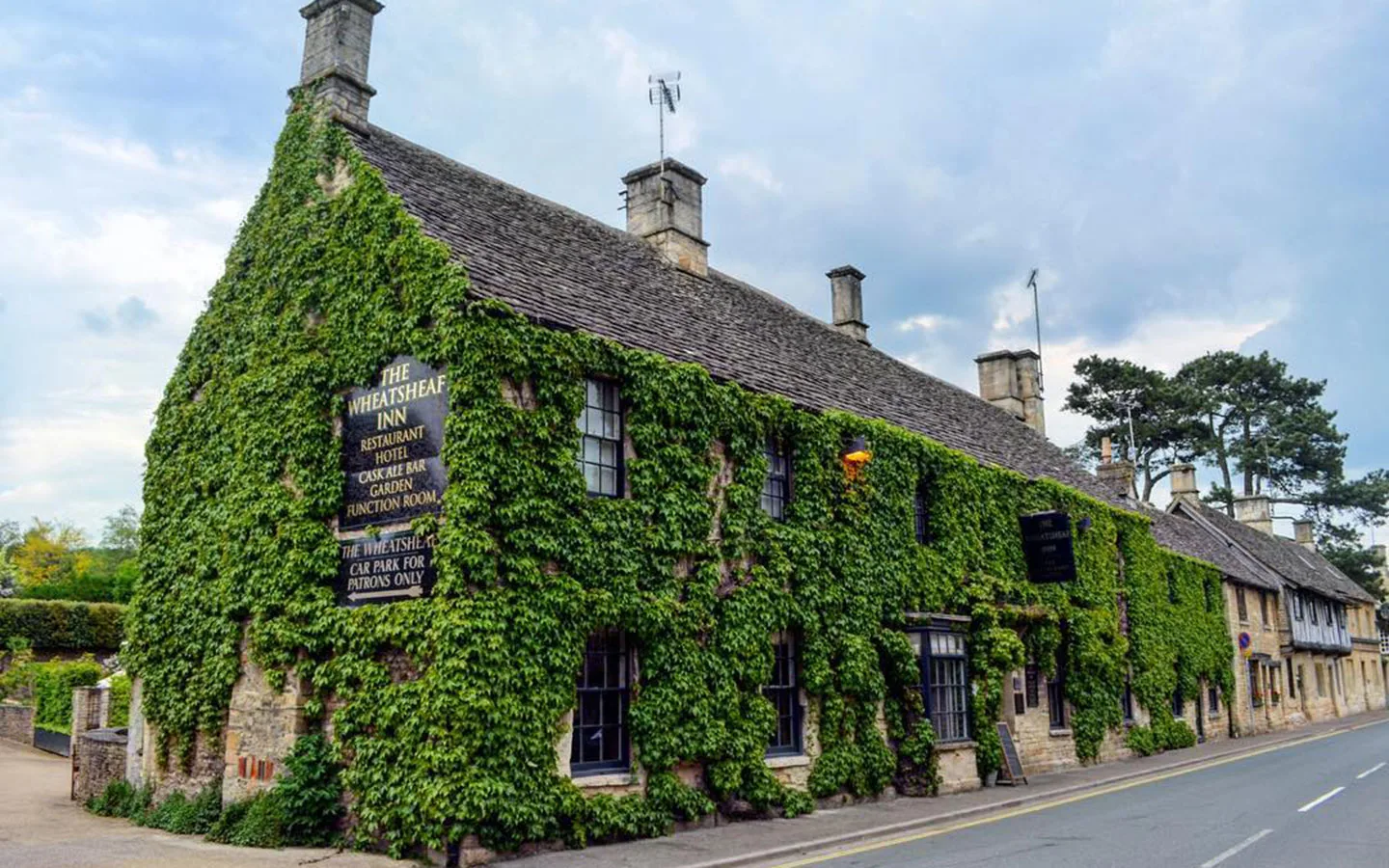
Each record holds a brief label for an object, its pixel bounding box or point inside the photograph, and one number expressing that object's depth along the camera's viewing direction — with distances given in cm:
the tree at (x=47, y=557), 6869
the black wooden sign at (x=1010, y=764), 2028
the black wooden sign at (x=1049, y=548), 2230
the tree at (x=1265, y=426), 6419
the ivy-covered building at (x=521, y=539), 1220
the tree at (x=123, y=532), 8550
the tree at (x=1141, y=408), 6281
